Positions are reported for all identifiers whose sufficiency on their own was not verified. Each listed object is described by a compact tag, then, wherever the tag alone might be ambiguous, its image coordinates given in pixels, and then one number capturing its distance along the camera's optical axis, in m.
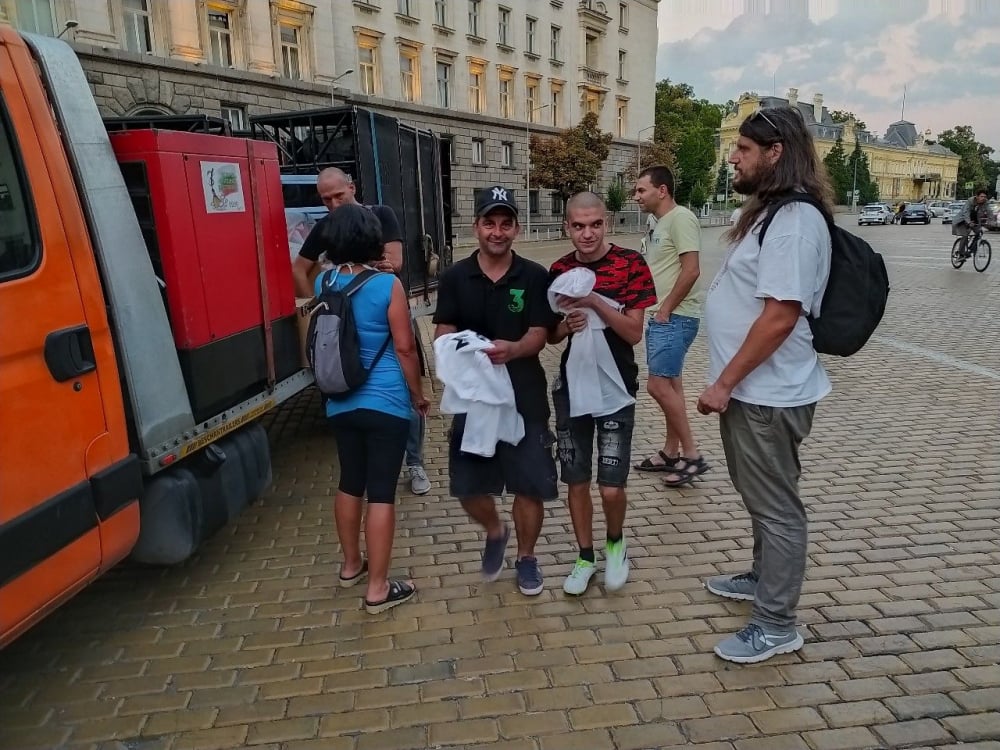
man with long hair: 2.59
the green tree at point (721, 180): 91.34
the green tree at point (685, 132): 62.53
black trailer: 6.31
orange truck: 2.43
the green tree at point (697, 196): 63.28
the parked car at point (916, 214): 49.03
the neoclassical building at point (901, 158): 110.50
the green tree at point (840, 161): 83.04
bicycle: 16.61
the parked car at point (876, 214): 50.97
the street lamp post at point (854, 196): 78.28
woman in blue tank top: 3.14
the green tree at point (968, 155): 129.12
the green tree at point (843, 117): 122.91
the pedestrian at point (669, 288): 4.54
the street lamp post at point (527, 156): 44.38
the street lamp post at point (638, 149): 53.42
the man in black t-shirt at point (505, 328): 3.12
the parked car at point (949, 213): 54.81
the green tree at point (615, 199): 47.34
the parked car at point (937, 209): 62.44
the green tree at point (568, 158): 43.56
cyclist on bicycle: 16.17
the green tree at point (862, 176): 87.50
